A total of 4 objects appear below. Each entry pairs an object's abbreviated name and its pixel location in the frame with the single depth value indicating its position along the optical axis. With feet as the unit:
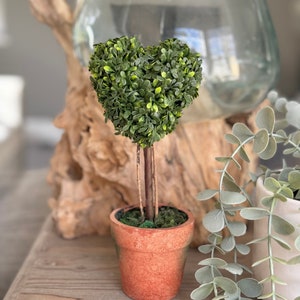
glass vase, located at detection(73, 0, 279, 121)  2.39
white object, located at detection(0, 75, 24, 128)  6.89
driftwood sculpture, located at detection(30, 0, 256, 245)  2.43
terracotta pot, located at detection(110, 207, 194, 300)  1.78
